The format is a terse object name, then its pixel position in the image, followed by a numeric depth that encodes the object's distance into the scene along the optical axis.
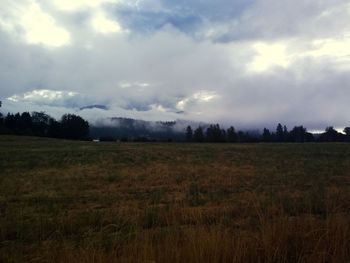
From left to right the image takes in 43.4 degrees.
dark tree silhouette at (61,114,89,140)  126.26
